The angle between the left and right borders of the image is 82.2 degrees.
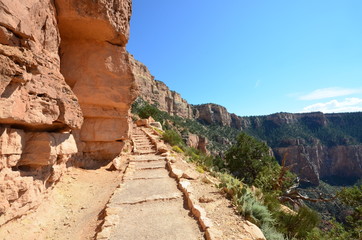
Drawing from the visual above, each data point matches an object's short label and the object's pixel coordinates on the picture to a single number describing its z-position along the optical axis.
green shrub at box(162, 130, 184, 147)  16.77
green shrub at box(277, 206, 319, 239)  6.32
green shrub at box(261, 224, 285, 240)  4.52
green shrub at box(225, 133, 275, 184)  24.25
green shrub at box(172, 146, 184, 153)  14.15
